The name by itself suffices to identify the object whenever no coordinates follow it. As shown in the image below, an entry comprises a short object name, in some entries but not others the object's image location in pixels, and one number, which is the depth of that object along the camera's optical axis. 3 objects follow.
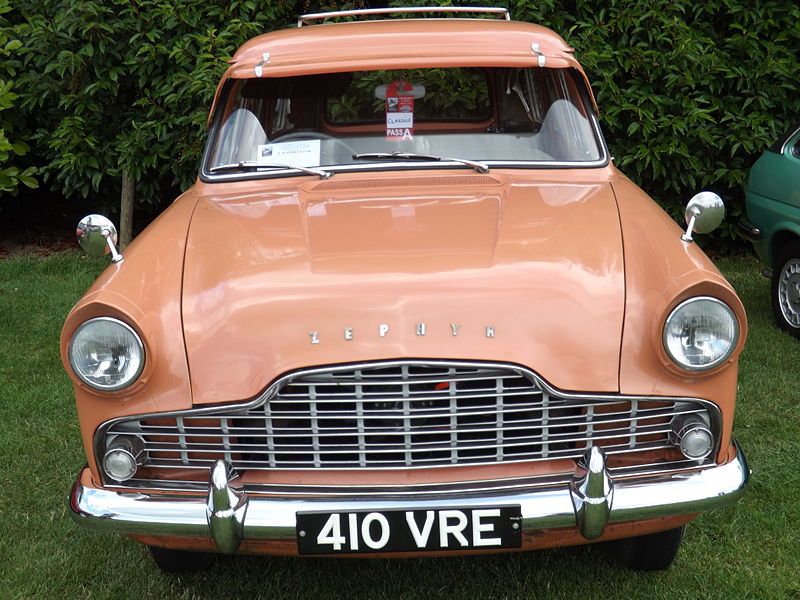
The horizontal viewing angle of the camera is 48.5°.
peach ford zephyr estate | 2.25
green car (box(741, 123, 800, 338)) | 5.06
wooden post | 7.04
